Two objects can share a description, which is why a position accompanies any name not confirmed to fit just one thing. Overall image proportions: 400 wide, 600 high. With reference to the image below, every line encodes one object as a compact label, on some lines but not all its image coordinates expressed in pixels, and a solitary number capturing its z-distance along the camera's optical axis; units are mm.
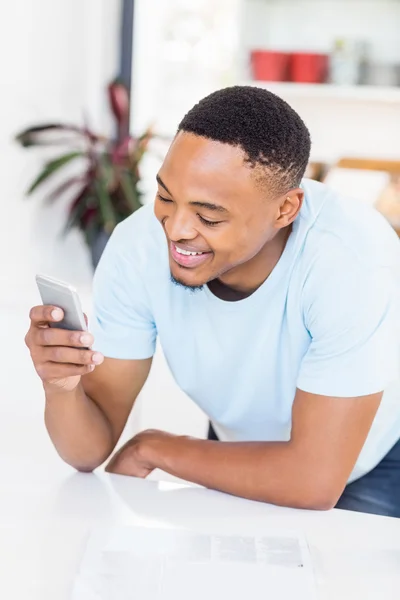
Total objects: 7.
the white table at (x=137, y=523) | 974
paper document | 940
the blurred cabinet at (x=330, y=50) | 3191
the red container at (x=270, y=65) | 3182
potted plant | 2861
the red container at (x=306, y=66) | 3172
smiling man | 1183
